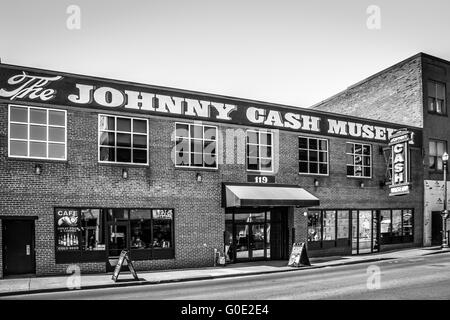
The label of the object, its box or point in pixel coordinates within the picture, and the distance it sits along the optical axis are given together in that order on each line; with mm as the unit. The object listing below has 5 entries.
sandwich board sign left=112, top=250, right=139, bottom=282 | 16656
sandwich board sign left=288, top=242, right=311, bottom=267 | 21109
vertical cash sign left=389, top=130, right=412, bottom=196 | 27062
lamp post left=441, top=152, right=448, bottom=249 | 28344
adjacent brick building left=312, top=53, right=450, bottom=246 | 30766
